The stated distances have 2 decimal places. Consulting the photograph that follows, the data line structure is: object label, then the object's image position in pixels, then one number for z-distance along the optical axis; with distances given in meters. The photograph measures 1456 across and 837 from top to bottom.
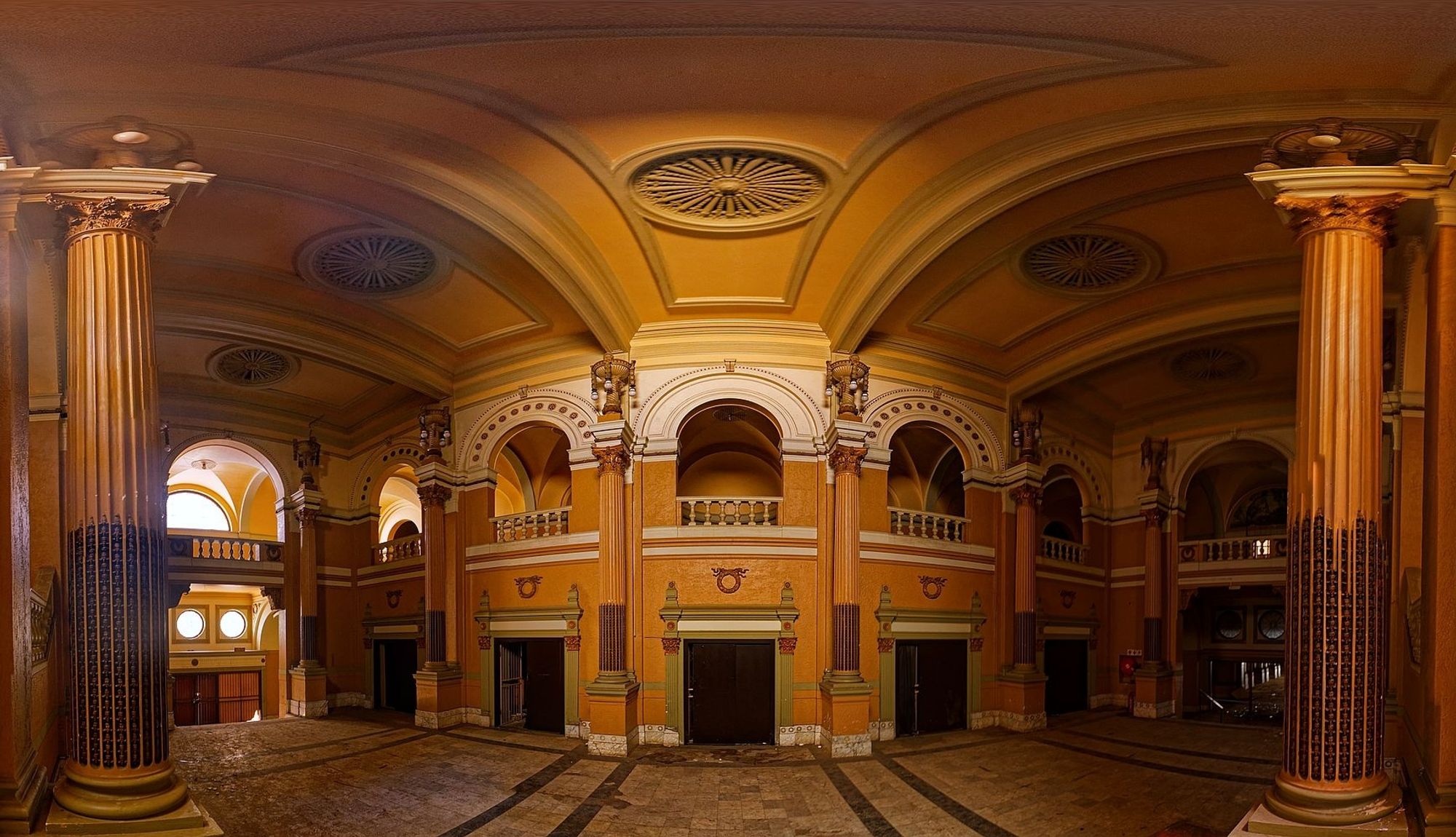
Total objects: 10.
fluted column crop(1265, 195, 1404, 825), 5.94
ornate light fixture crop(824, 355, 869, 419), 12.13
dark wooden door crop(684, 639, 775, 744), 12.02
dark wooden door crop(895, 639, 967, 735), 12.88
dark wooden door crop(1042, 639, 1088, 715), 15.62
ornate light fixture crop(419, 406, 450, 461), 14.52
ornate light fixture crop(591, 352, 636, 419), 12.11
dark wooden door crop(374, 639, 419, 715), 16.27
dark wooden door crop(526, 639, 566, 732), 12.99
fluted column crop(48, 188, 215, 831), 5.59
